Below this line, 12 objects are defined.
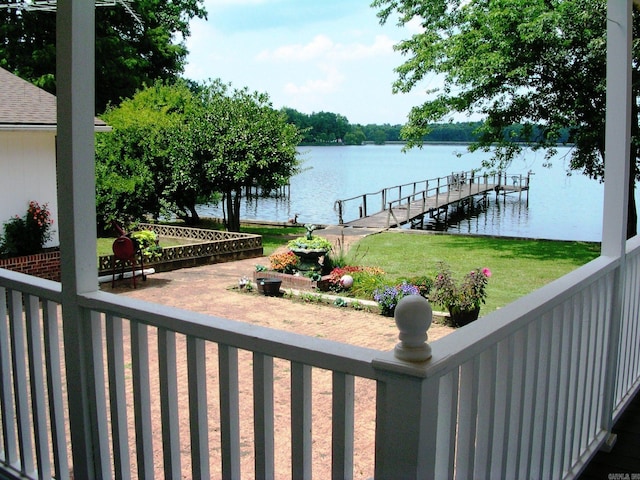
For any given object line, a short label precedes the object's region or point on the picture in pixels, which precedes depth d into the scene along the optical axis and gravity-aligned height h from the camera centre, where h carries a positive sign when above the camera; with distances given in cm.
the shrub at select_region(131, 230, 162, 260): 996 -131
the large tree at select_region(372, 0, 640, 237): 1266 +208
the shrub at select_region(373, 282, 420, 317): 785 -166
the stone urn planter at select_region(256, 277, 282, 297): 902 -177
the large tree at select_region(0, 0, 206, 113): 1986 +403
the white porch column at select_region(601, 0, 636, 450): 252 +2
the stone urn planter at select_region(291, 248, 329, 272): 998 -150
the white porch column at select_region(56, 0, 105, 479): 177 -14
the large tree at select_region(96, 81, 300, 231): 1467 +22
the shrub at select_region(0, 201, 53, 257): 836 -94
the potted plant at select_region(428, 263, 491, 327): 753 -159
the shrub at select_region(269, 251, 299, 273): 993 -157
